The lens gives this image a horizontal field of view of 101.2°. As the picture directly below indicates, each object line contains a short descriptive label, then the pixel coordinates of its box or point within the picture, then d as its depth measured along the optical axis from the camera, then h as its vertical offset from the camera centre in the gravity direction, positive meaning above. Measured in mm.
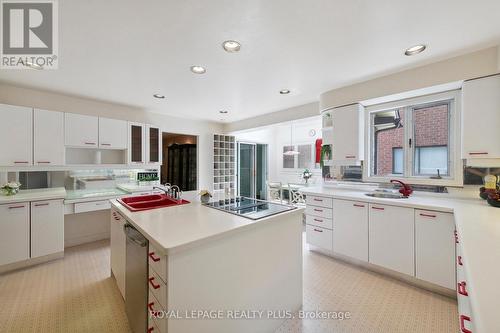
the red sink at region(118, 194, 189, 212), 2097 -381
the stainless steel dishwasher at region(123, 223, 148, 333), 1316 -801
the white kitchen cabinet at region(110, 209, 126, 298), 1844 -812
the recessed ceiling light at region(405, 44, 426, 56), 1918 +1122
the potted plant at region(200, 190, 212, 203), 2076 -315
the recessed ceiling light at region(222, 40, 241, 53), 1829 +1098
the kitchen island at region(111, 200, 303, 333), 1105 -660
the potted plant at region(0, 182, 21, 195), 2584 -288
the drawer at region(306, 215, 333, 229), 2857 -801
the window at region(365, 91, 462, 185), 2527 +355
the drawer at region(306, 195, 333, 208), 2857 -509
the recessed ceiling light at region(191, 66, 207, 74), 2301 +1103
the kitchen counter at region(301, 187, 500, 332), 633 -416
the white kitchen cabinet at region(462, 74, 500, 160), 1988 +484
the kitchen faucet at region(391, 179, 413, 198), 2596 -304
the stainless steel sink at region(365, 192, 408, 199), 2593 -384
